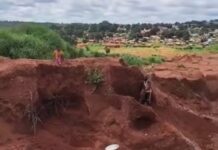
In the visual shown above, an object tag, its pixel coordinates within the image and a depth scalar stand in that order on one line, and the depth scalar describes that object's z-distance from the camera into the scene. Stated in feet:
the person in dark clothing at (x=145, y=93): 29.32
